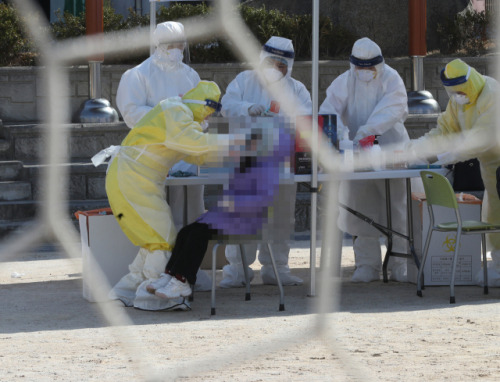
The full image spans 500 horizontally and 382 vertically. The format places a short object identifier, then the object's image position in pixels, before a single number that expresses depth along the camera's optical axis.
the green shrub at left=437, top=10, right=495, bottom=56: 20.39
